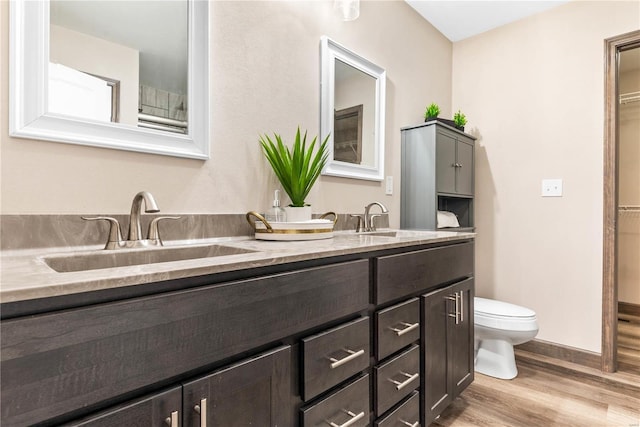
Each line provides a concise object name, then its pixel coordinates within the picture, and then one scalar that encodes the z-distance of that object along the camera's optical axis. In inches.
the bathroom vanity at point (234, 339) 20.5
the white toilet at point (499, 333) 77.6
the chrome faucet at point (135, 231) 38.7
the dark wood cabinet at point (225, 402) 23.7
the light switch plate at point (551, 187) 93.7
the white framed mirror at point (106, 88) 36.3
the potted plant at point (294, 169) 58.2
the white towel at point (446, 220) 90.5
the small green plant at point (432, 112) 90.1
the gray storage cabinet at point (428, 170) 86.4
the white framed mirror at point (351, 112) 70.2
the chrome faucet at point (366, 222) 73.7
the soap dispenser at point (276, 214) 56.6
